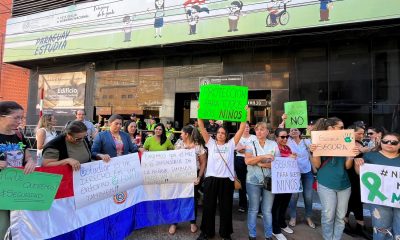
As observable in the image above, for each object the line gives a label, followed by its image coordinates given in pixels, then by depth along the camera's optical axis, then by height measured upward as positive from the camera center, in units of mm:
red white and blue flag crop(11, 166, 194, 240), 3162 -1203
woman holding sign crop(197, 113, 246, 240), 4352 -968
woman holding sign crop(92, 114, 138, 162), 4262 -265
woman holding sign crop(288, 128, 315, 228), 5152 -896
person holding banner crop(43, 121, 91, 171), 3357 -301
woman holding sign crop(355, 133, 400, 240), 3527 -1020
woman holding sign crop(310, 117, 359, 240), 3865 -839
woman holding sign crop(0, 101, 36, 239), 2793 -201
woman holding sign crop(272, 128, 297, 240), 4562 -1252
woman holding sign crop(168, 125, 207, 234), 4926 -331
